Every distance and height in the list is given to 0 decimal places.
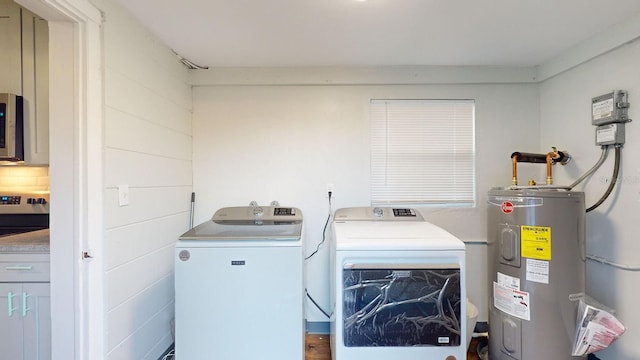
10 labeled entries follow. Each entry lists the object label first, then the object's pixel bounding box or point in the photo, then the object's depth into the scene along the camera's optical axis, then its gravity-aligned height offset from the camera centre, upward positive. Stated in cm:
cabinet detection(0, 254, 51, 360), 146 -66
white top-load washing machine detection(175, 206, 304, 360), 155 -65
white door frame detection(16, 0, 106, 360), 131 +2
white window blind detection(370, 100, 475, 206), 238 +23
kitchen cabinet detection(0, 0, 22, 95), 166 +77
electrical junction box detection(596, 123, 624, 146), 168 +26
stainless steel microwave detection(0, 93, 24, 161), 161 +32
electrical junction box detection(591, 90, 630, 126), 167 +42
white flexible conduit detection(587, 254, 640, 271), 162 -53
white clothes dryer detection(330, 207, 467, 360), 145 -63
